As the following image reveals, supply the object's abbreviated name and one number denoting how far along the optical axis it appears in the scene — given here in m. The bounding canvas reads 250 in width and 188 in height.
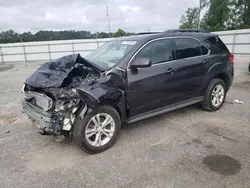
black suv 2.82
